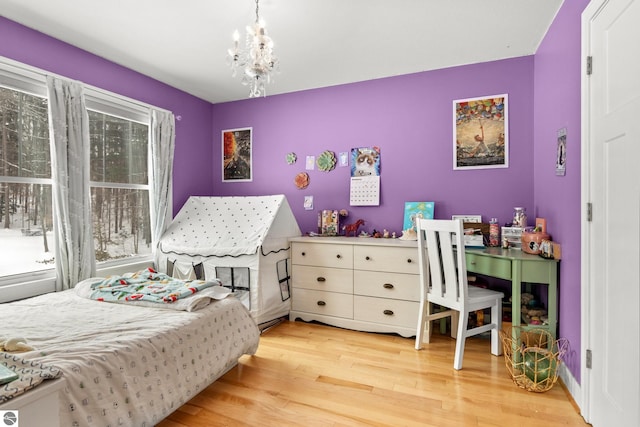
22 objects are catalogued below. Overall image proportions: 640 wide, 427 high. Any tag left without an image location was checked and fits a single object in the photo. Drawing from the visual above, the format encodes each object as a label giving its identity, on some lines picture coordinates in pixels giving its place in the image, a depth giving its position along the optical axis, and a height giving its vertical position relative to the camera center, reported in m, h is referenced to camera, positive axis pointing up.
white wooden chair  2.29 -0.59
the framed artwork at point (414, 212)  3.23 -0.04
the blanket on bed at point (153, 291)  2.10 -0.54
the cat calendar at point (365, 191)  3.48 +0.18
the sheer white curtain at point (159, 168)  3.41 +0.43
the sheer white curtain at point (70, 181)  2.54 +0.22
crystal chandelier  1.86 +0.89
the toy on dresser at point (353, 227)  3.53 -0.20
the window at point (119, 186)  3.02 +0.22
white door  1.34 -0.03
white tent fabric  2.96 -0.30
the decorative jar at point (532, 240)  2.37 -0.24
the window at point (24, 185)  2.40 +0.19
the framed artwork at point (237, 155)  4.11 +0.67
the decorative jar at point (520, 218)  2.77 -0.09
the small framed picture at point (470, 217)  3.09 -0.09
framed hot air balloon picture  3.01 +0.68
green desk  2.19 -0.44
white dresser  2.84 -0.67
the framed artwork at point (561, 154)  2.09 +0.34
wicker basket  2.00 -0.93
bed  1.37 -0.67
